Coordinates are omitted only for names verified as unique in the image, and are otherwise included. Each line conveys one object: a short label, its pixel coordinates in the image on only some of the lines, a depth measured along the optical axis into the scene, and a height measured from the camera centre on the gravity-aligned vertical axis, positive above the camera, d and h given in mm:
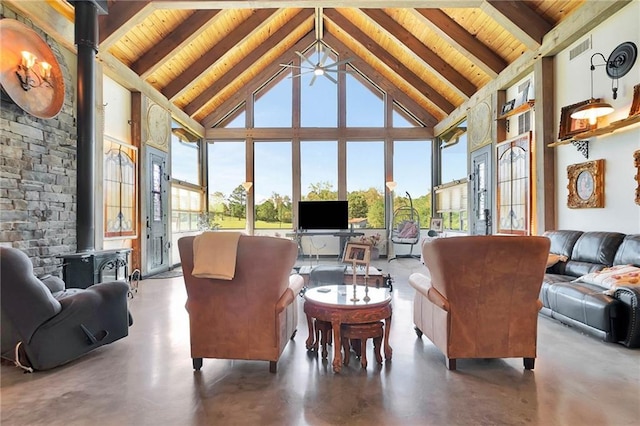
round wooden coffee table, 2377 -712
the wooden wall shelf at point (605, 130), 3406 +933
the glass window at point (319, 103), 8992 +3036
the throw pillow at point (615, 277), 2898 -606
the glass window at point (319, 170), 8961 +1199
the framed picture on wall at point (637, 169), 3496 +452
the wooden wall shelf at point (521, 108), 5077 +1674
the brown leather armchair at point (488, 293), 2230 -564
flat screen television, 7094 -17
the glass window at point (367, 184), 8984 +810
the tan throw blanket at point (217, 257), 2184 -279
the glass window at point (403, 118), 9016 +2608
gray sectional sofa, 2764 -741
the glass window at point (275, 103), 9016 +3058
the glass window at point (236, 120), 8984 +2593
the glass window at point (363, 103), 9000 +3024
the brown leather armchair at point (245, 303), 2221 -619
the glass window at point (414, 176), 8961 +1017
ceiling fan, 5727 +4355
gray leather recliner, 2232 -762
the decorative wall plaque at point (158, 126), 6223 +1764
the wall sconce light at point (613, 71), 3646 +1601
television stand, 7353 -455
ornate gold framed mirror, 4016 +347
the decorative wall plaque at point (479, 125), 6414 +1775
